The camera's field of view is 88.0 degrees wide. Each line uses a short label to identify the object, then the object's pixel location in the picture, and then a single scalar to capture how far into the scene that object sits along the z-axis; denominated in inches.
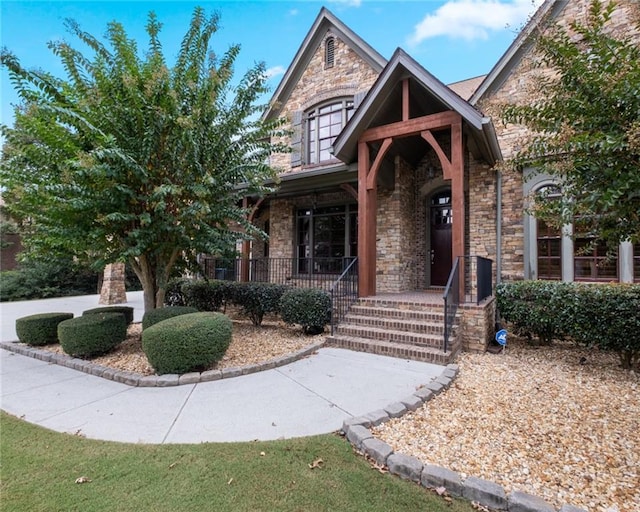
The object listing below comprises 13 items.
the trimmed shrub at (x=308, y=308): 276.4
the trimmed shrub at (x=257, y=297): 319.9
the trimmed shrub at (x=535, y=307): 237.0
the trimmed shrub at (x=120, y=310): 272.1
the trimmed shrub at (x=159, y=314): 245.3
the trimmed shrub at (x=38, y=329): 267.6
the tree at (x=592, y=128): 95.4
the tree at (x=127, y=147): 217.6
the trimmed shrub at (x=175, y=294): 403.2
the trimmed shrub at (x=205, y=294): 370.0
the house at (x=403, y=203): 254.4
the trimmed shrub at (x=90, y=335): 224.1
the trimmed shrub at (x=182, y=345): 187.5
